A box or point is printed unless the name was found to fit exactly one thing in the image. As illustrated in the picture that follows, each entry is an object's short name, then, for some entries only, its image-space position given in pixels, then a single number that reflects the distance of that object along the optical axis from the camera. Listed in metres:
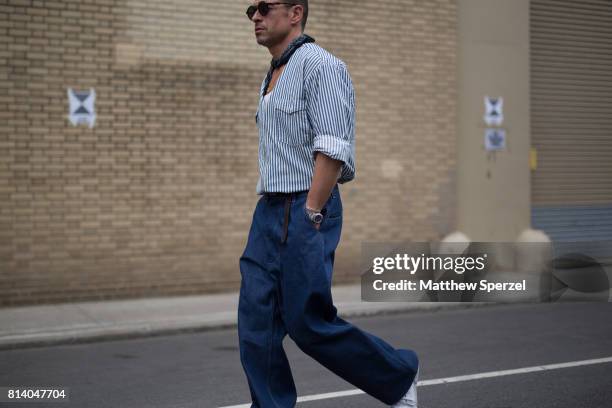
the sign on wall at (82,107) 9.65
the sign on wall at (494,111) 12.38
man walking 3.54
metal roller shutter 12.95
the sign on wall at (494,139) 12.39
